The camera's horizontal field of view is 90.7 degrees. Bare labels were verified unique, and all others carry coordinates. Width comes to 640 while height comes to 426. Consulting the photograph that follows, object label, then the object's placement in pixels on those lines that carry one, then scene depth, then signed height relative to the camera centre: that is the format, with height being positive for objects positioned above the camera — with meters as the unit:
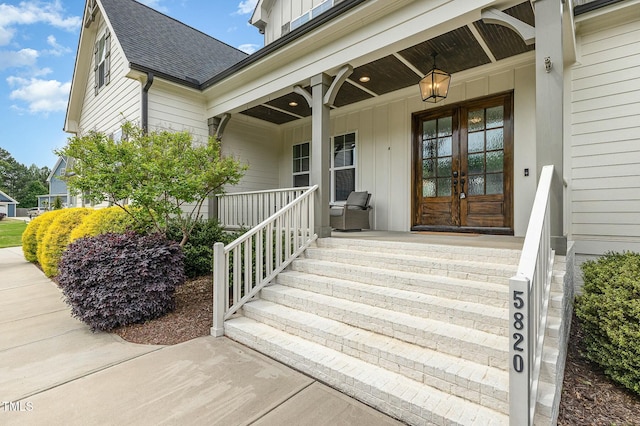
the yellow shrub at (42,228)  7.06 -0.35
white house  3.64 +1.85
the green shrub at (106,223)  5.29 -0.18
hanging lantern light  4.70 +1.92
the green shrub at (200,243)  5.46 -0.56
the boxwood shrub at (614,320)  2.24 -0.85
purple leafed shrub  3.48 -0.78
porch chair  5.89 -0.03
